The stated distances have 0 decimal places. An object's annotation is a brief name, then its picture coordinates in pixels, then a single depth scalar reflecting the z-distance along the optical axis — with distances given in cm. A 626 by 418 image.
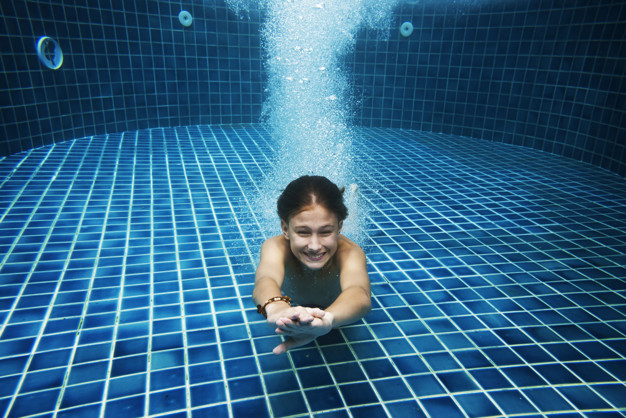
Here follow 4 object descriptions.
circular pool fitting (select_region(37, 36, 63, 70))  468
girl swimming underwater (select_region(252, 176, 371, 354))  136
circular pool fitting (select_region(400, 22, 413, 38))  613
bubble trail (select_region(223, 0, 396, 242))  600
